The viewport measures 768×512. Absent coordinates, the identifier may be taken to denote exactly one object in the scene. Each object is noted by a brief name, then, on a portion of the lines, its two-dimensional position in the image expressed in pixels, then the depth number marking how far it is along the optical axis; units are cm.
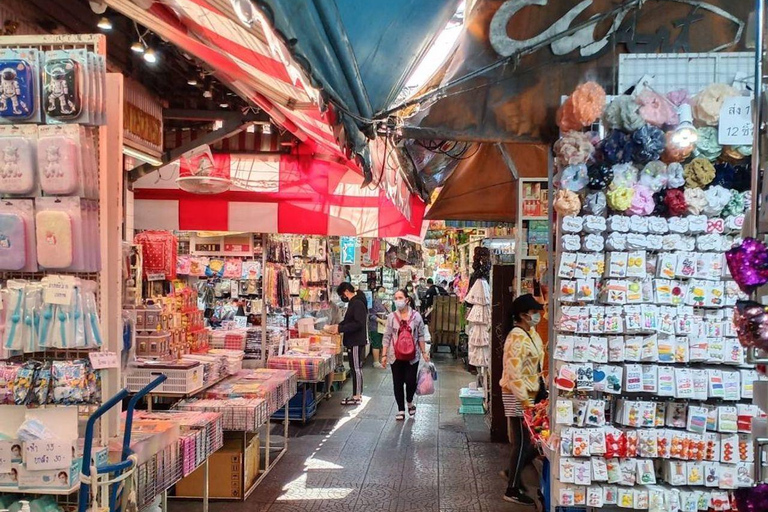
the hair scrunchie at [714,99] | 425
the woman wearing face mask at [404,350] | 941
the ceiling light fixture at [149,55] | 538
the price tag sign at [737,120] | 423
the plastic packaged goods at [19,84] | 299
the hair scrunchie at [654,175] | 433
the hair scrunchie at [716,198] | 428
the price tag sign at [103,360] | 309
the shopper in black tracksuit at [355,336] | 1060
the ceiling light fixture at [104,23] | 502
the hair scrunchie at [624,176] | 434
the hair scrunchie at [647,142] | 424
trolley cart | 293
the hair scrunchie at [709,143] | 432
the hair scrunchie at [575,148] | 434
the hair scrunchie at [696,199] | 428
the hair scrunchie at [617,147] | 431
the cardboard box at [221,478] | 600
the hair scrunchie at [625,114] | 426
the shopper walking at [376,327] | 1491
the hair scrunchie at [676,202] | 429
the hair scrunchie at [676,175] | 431
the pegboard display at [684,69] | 443
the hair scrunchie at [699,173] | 430
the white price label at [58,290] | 299
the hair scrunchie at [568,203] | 434
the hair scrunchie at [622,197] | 431
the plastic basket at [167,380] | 571
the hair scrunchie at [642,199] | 431
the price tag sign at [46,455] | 299
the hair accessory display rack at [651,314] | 431
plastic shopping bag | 934
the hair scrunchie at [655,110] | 427
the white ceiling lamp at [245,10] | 253
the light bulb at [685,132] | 428
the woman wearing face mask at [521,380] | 590
